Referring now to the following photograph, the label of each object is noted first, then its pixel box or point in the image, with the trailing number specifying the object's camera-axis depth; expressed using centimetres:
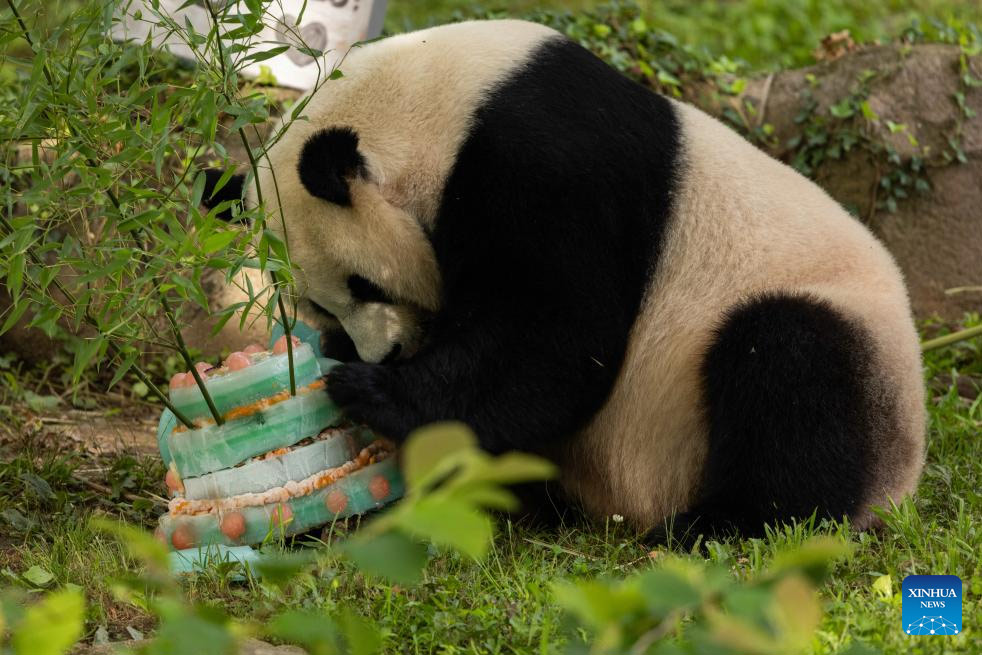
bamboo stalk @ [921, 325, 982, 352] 985
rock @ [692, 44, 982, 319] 1287
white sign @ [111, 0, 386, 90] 1266
